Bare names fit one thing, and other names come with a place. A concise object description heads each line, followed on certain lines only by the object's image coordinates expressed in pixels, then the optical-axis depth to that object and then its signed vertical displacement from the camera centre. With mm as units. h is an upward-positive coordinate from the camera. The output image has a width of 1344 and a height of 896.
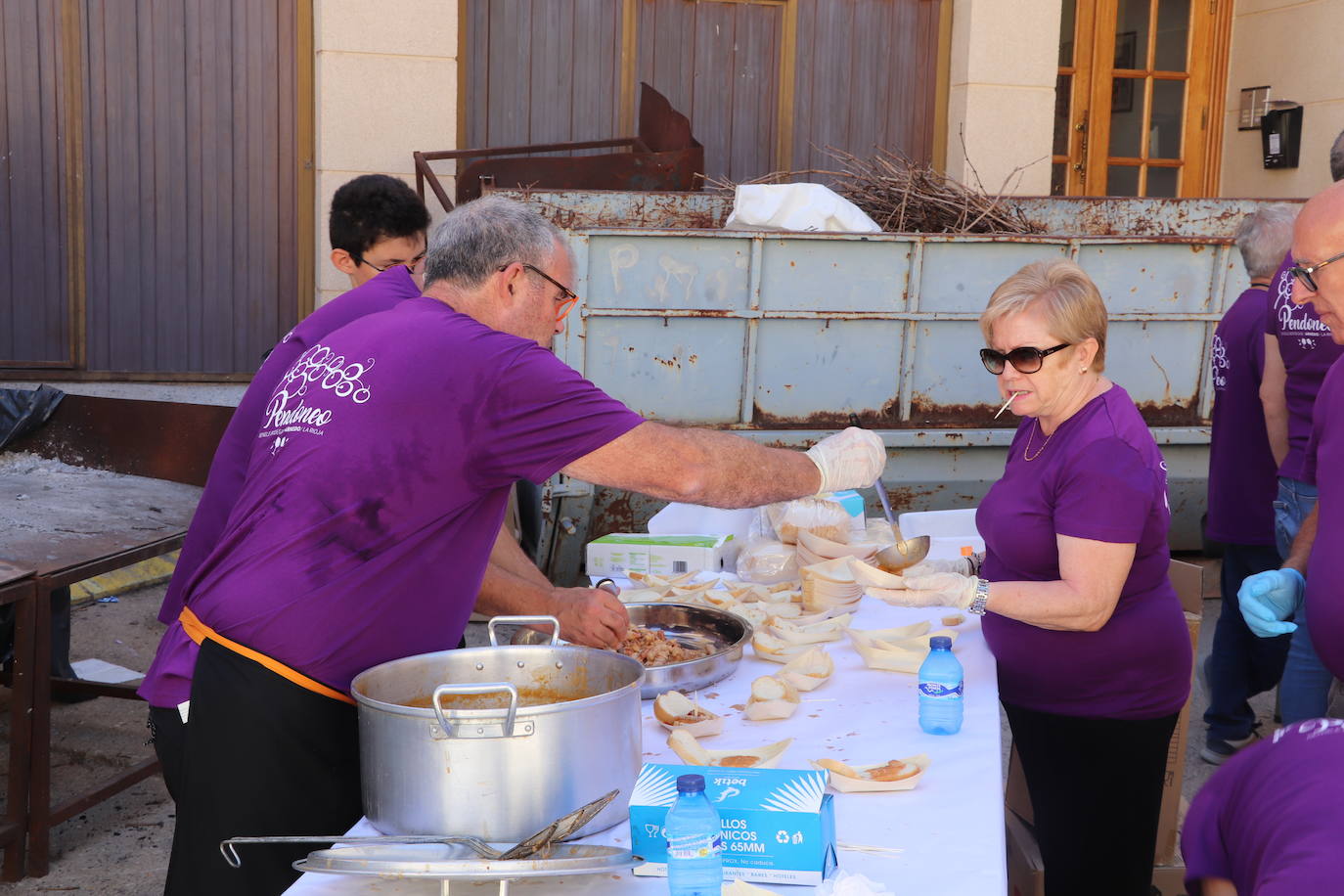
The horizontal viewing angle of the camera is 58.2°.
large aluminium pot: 1644 -677
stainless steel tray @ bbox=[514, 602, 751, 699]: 2514 -836
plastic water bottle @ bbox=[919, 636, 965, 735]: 2312 -768
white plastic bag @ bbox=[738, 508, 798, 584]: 3641 -844
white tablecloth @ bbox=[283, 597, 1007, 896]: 1762 -861
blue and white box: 1707 -769
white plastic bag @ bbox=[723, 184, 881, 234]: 6059 +364
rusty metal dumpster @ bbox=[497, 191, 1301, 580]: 5727 -232
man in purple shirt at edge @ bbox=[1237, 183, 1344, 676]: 2439 -284
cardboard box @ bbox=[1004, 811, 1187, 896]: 2832 -1346
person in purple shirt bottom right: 1214 -567
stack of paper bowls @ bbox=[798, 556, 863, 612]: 3238 -817
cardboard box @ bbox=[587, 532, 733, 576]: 3793 -872
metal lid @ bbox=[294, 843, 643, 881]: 1544 -762
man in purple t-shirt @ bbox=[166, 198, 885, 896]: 2014 -439
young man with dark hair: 2291 -186
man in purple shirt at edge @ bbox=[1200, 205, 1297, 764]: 4473 -774
